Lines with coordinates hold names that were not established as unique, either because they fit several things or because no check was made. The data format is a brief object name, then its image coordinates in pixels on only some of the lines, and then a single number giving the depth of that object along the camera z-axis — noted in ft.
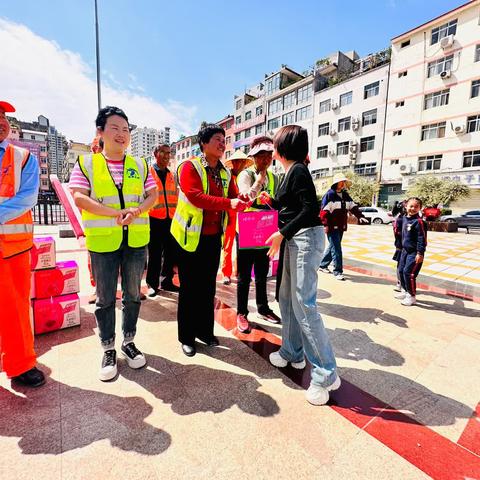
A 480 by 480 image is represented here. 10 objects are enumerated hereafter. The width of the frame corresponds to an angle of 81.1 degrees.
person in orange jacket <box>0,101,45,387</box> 5.91
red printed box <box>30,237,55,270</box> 8.45
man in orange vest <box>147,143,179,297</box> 12.54
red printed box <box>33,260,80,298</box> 8.51
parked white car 69.26
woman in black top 6.15
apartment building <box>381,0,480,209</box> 71.41
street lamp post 31.86
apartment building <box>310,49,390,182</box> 90.17
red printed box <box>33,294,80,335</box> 8.56
